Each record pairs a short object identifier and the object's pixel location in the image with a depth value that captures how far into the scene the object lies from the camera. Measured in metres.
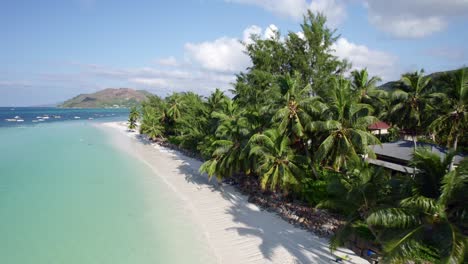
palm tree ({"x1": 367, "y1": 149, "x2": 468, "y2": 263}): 6.18
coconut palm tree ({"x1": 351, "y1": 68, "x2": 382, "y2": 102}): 20.83
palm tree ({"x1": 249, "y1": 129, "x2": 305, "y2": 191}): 14.70
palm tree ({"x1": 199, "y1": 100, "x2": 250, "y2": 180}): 17.61
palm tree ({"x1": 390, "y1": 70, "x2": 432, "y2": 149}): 21.55
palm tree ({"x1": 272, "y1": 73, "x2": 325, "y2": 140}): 15.03
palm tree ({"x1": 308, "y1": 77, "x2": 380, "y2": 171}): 13.84
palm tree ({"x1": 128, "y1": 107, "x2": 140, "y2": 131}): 59.48
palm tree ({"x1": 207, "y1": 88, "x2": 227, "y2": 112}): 26.34
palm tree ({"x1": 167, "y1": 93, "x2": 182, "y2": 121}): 40.03
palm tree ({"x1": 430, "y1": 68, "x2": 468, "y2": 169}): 15.16
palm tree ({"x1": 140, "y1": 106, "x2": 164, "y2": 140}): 42.47
